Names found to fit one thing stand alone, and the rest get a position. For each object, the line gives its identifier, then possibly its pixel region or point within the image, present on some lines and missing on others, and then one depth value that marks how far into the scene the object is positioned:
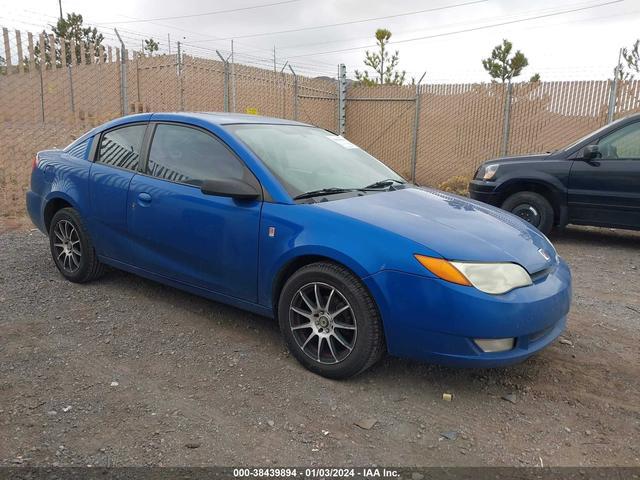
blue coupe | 2.88
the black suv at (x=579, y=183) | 6.51
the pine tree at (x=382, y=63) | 26.05
